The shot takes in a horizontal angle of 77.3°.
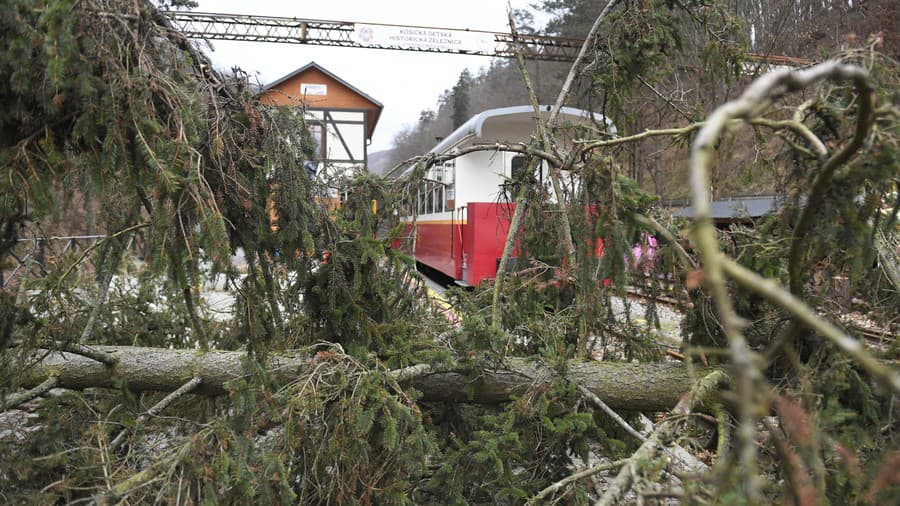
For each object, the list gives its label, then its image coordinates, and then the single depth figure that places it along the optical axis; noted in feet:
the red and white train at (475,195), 29.50
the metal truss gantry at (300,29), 56.54
